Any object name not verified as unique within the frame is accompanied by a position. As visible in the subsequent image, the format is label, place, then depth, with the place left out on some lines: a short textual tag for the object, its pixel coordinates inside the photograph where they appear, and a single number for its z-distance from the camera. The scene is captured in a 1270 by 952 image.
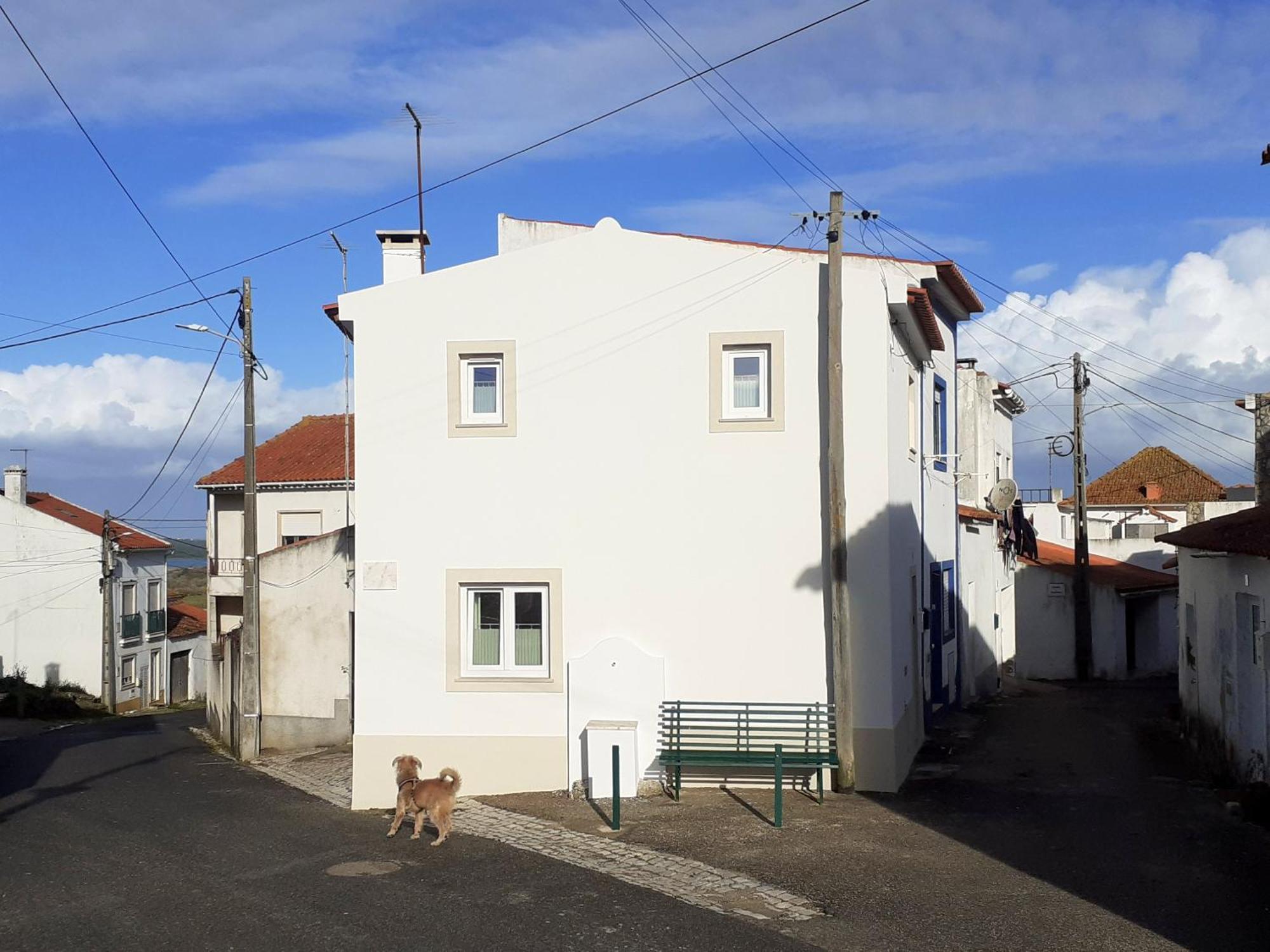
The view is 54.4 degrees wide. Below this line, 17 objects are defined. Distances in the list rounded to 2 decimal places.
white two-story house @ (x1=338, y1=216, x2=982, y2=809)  13.46
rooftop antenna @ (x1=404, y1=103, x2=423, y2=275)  20.39
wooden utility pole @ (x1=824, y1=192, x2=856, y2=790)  13.02
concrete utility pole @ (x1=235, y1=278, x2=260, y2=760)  18.81
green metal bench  13.22
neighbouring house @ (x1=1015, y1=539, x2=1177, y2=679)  29.58
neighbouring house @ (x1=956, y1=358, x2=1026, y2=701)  22.50
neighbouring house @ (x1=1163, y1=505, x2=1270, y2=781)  11.92
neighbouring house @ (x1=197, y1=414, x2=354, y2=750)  19.14
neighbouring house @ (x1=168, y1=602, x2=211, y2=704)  52.09
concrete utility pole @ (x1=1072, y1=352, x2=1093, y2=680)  28.52
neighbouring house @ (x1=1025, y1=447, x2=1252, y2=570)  38.12
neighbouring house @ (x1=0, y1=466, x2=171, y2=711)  45.06
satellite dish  23.89
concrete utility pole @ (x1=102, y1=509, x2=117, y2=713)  40.47
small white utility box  13.08
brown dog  11.48
